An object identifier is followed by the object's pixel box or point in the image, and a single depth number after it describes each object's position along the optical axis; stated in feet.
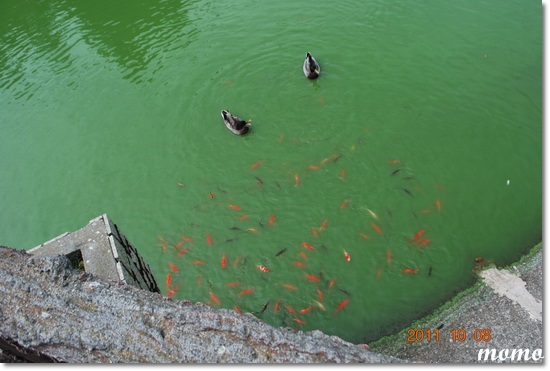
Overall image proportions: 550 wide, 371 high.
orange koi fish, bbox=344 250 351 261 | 22.66
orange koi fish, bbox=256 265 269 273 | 22.80
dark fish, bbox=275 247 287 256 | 23.35
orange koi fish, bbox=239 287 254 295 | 22.14
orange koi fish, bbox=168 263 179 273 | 23.48
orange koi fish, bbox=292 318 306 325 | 20.81
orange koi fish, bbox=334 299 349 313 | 21.00
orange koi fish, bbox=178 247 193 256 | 24.12
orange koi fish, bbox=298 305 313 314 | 21.11
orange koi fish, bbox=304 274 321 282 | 22.09
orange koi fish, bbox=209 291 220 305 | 22.00
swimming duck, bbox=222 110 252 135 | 28.66
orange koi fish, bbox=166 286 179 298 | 22.68
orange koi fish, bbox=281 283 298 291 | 21.98
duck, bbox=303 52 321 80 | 31.37
